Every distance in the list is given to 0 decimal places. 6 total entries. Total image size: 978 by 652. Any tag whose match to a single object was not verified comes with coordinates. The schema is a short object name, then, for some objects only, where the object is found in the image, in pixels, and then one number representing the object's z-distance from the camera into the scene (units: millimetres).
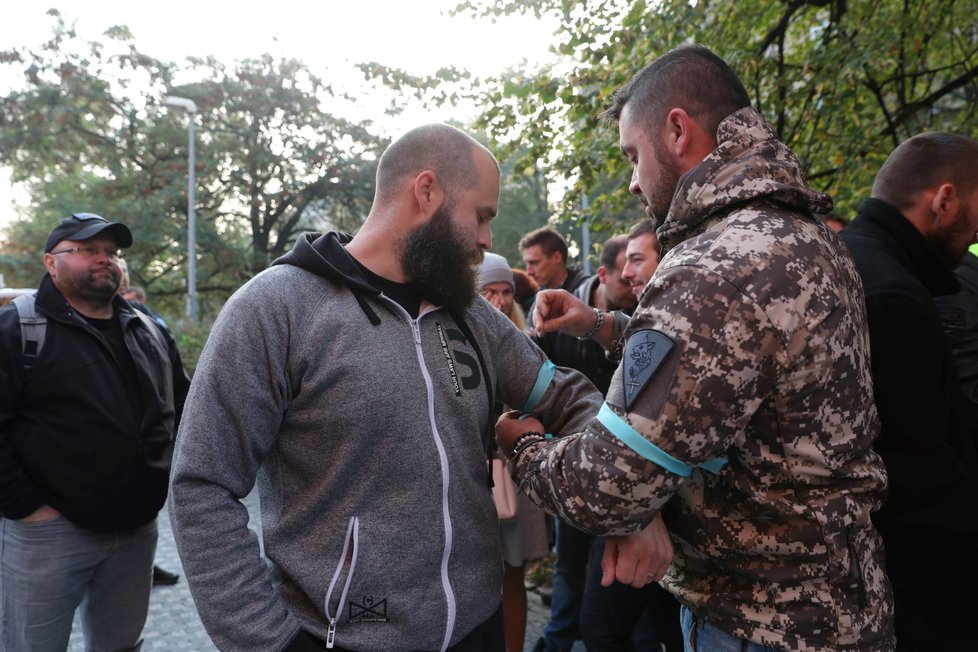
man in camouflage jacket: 1499
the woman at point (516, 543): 3873
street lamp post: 16422
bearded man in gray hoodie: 1637
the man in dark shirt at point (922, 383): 1907
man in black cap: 3111
